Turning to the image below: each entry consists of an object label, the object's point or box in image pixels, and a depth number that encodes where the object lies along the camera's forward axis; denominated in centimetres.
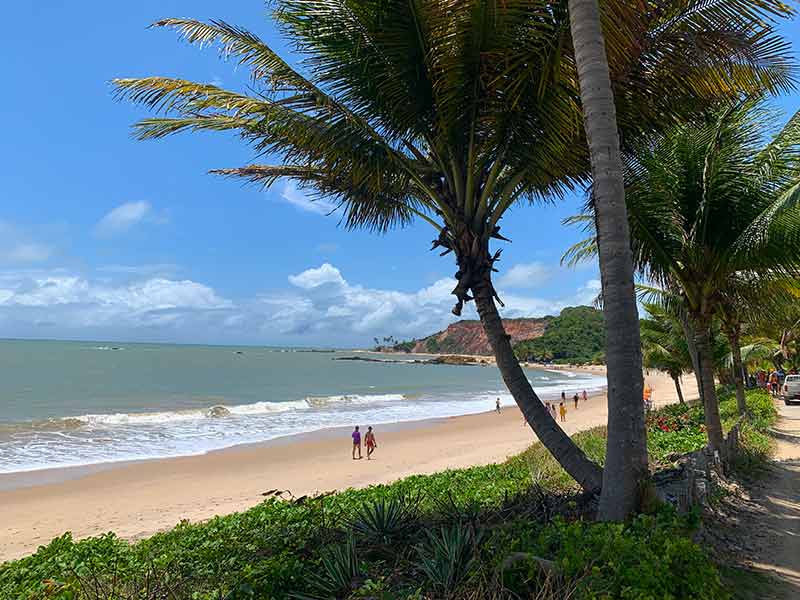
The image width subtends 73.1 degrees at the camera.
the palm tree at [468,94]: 517
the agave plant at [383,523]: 442
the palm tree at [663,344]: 2122
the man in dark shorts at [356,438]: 1855
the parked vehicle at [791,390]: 2172
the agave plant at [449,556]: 320
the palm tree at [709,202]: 755
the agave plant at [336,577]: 345
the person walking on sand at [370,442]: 1883
